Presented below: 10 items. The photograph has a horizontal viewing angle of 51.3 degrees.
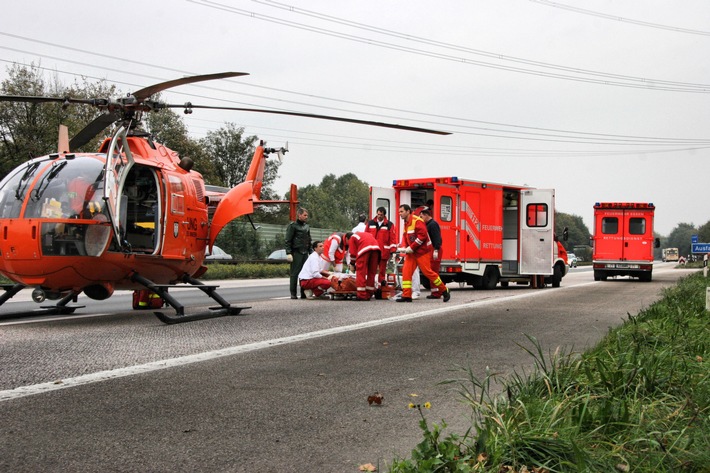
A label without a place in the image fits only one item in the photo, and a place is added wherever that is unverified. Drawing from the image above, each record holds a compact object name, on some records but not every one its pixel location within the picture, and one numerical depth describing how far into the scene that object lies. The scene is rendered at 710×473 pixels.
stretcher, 15.90
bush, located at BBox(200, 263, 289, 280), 30.52
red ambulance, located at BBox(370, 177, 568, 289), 20.36
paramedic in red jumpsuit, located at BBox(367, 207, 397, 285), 16.17
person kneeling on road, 16.19
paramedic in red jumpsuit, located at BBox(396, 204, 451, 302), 15.10
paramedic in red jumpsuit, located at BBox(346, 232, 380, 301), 15.54
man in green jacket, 16.38
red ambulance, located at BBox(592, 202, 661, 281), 30.27
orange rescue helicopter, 9.62
